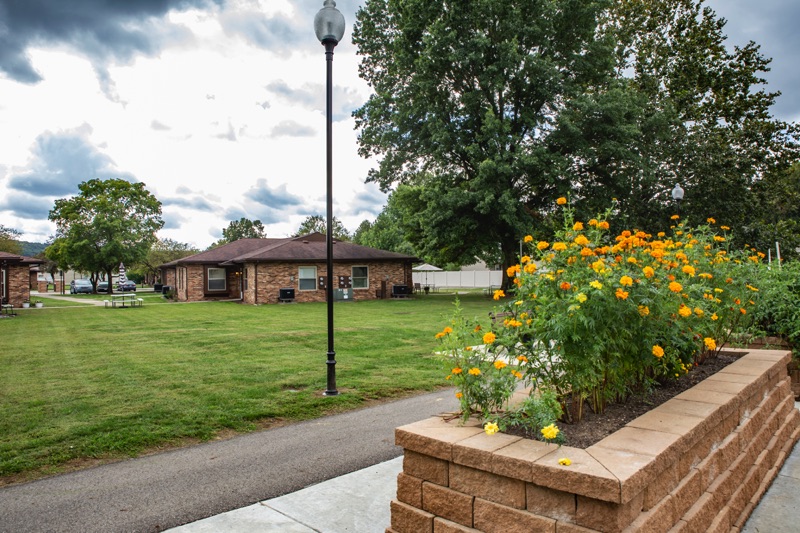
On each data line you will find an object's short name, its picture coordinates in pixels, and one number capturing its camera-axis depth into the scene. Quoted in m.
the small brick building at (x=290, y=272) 26.64
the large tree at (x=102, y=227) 40.00
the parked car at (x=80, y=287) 43.53
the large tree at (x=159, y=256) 62.69
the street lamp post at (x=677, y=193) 14.02
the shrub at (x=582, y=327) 2.67
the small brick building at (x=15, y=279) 23.30
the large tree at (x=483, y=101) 22.75
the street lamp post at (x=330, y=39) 6.36
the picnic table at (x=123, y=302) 25.28
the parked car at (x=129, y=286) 43.39
